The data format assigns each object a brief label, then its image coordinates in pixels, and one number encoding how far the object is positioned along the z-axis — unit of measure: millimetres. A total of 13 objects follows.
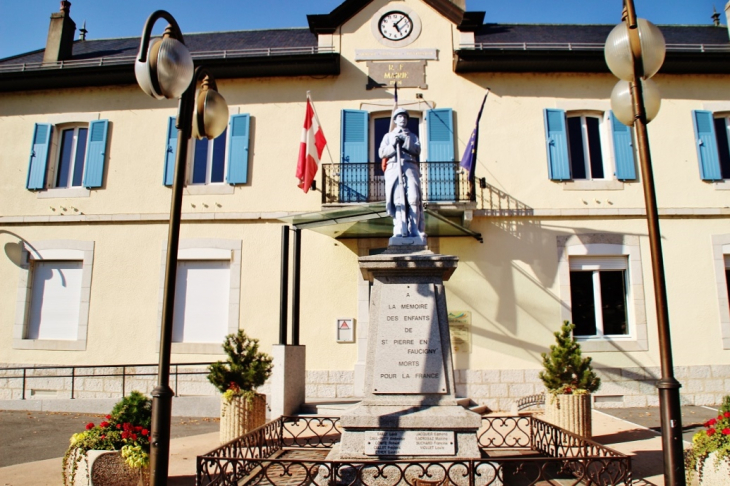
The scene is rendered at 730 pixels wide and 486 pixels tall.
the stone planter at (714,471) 4273
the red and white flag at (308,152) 11188
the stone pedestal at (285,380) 8078
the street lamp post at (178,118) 3691
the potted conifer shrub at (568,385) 7316
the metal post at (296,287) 9023
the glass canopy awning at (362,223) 10164
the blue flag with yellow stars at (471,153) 11141
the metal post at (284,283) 8594
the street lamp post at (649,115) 3631
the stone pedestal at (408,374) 5008
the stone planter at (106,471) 4914
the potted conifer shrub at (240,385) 7402
